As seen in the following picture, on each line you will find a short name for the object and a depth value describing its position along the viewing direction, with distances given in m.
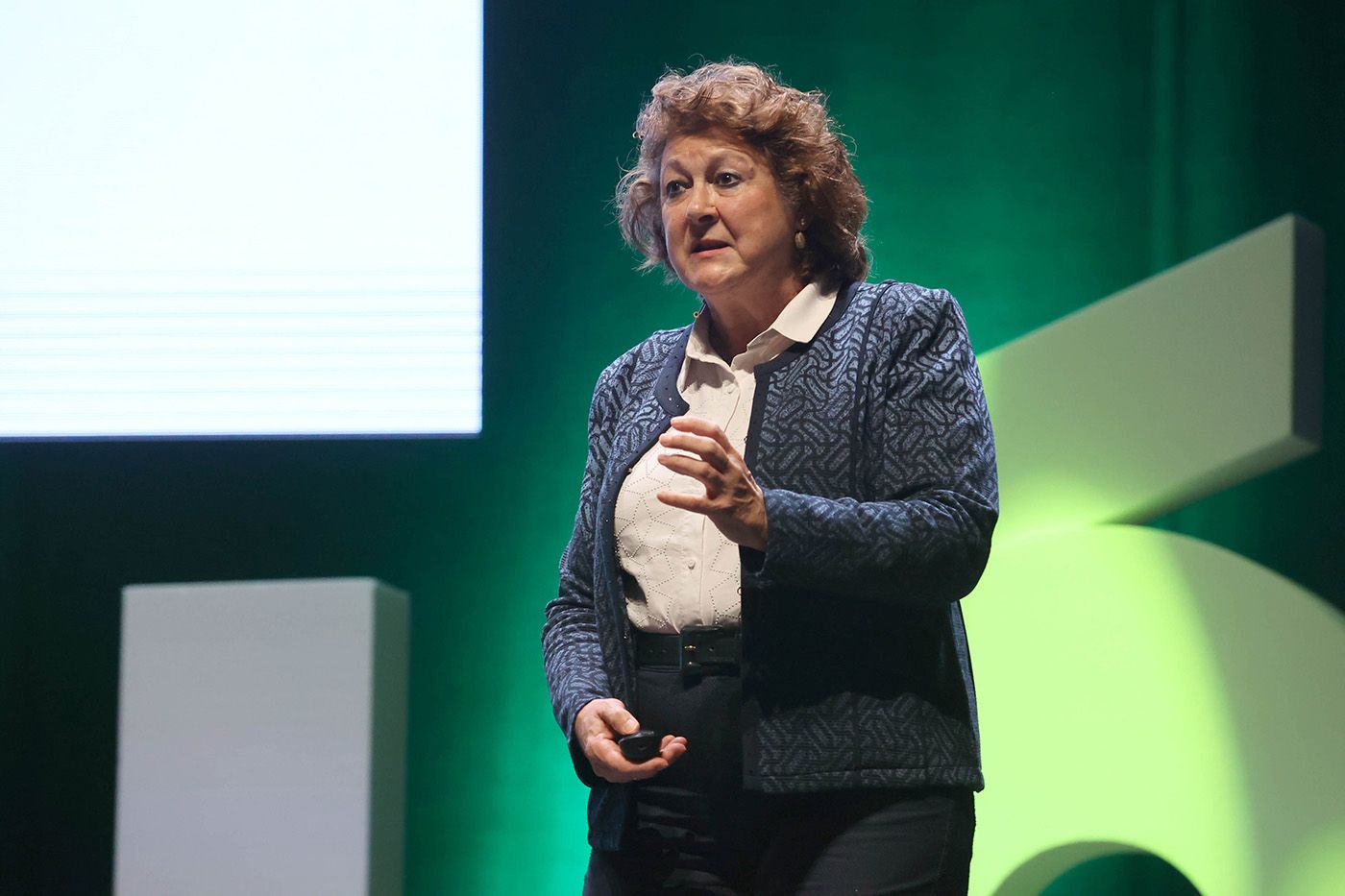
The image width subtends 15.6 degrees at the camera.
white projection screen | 6.81
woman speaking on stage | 4.83
